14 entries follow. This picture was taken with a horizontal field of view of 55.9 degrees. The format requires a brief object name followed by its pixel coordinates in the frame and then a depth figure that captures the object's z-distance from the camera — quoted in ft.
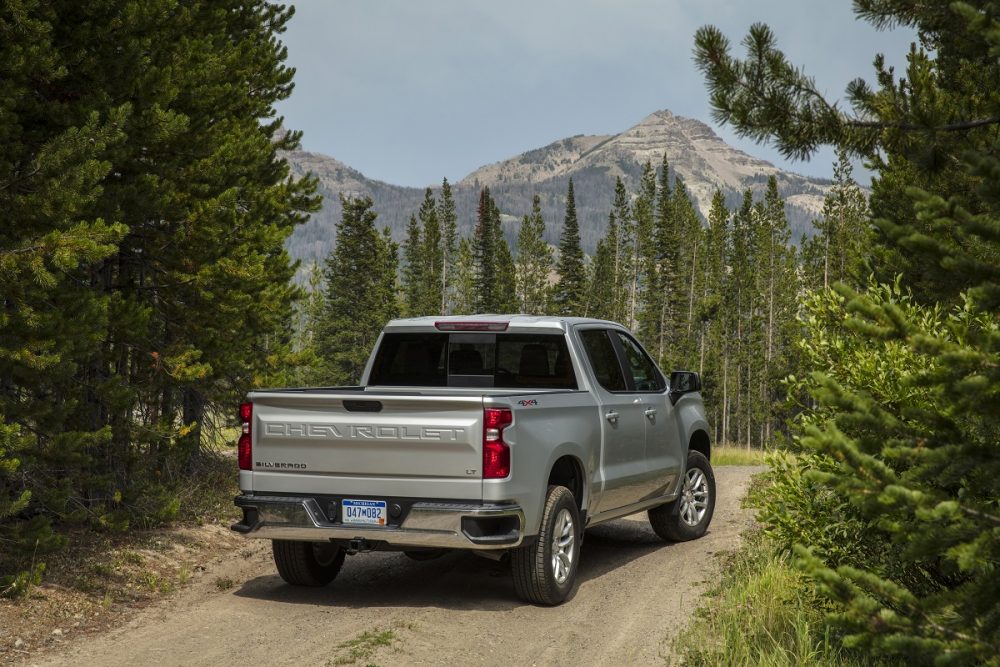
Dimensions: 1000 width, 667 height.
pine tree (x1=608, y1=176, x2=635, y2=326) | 316.19
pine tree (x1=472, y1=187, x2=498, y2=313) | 271.08
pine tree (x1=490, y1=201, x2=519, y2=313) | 275.24
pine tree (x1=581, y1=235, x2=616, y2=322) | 309.42
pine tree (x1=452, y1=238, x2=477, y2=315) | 331.36
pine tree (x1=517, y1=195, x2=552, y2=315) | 298.19
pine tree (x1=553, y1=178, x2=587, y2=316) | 250.16
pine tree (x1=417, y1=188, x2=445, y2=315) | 313.53
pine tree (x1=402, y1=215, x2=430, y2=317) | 321.11
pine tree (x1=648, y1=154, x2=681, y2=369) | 289.53
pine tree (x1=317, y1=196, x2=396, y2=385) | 202.08
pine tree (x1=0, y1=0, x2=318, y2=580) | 23.50
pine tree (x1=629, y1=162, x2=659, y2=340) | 293.84
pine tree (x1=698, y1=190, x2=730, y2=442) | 293.02
